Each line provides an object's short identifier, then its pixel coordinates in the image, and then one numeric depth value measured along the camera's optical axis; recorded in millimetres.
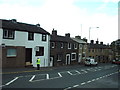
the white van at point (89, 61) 22778
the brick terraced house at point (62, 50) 19828
